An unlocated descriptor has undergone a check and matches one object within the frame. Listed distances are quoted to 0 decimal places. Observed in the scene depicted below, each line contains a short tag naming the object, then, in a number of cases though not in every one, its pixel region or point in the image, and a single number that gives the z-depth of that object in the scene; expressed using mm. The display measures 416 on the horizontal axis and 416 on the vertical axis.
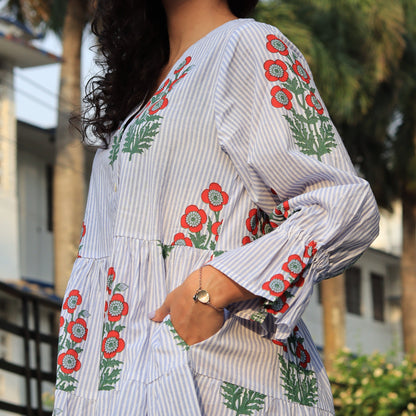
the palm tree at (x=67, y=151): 13281
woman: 1517
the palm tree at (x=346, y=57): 16578
